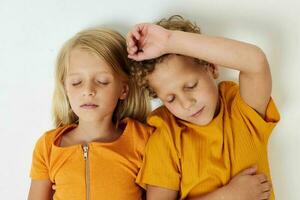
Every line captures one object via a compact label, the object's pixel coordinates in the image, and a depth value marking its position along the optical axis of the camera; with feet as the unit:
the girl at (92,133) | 3.53
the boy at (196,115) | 3.20
